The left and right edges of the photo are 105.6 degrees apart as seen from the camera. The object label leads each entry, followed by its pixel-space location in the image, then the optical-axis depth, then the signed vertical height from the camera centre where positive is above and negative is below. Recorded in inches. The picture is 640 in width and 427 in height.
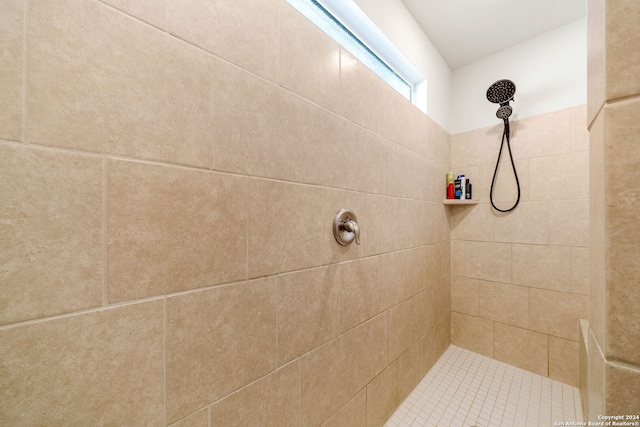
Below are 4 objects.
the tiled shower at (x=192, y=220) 17.0 -0.4
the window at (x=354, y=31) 41.2 +36.2
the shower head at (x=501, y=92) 62.6 +32.8
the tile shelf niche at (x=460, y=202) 70.7 +4.2
